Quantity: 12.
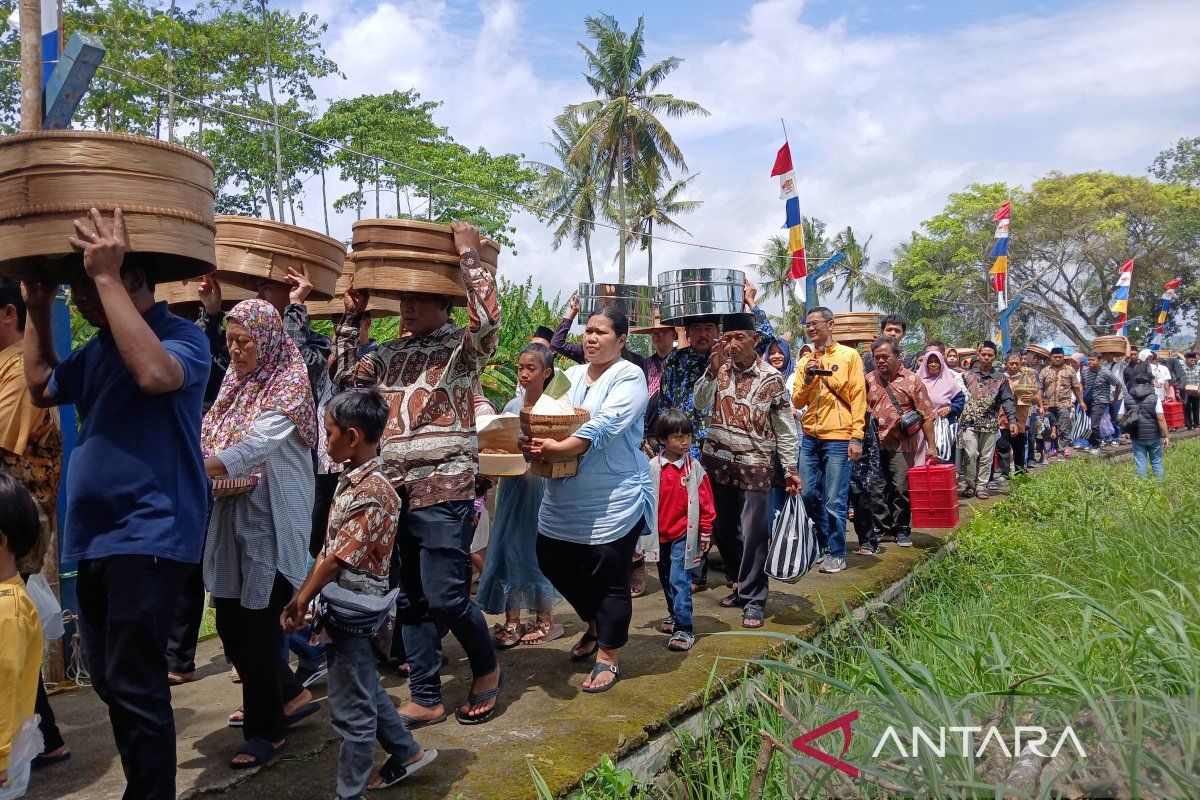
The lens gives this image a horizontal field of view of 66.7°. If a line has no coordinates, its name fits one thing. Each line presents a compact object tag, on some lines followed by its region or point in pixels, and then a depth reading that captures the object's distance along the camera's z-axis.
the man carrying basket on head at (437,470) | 3.78
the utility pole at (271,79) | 26.34
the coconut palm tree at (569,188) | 32.59
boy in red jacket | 4.93
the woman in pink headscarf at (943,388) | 9.57
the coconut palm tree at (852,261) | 47.53
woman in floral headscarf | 3.54
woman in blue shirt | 4.28
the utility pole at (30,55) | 4.64
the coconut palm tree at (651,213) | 35.53
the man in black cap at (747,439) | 5.48
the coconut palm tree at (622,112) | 30.88
